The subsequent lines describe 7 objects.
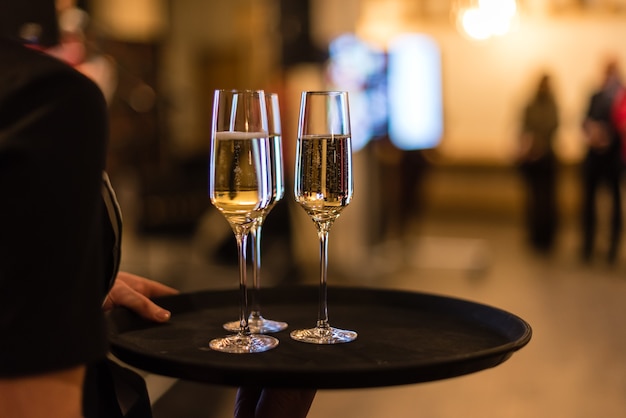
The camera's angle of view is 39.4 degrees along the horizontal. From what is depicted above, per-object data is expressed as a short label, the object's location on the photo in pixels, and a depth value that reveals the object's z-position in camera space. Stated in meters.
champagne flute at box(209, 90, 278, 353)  1.18
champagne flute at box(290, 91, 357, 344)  1.23
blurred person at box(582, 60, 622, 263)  6.57
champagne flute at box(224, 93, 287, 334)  1.23
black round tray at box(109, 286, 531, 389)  1.02
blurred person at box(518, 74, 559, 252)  7.35
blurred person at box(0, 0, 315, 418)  0.84
